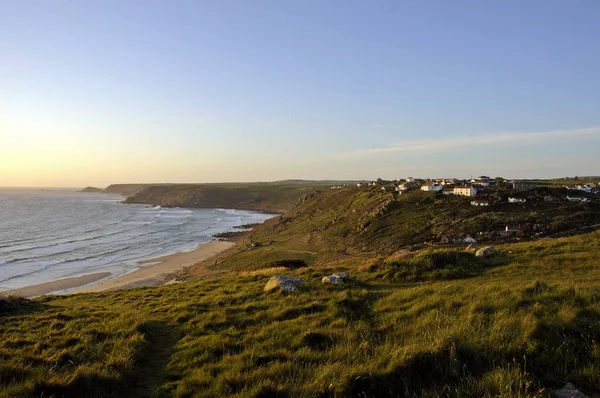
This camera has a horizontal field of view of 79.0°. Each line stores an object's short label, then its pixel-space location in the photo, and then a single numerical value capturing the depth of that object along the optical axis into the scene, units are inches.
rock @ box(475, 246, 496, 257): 823.1
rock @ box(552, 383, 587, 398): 210.7
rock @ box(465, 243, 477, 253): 901.6
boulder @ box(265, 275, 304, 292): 613.6
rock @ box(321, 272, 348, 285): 637.3
